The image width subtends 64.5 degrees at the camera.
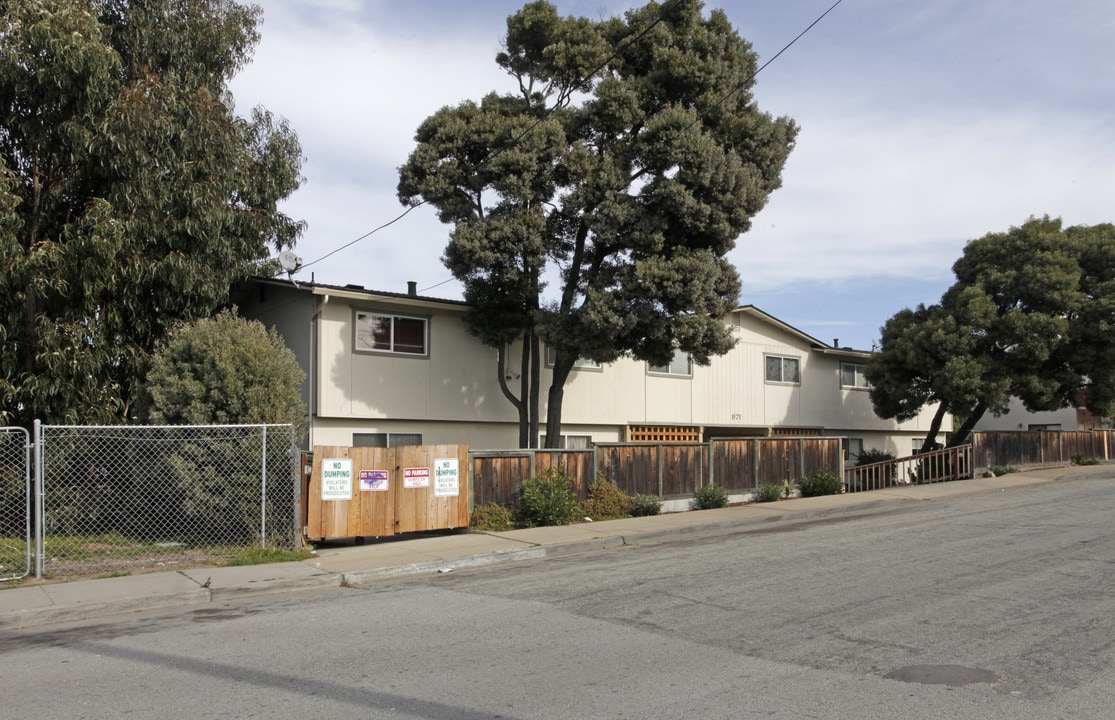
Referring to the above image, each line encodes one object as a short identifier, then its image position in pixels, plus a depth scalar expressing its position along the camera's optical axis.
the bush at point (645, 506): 17.84
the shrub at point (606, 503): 17.33
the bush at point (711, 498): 19.05
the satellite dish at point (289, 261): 18.89
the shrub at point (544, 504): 15.97
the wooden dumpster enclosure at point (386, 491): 13.55
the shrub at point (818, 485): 21.31
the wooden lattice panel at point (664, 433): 25.66
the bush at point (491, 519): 15.49
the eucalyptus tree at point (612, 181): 18.78
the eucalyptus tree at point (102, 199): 14.55
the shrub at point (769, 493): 20.31
